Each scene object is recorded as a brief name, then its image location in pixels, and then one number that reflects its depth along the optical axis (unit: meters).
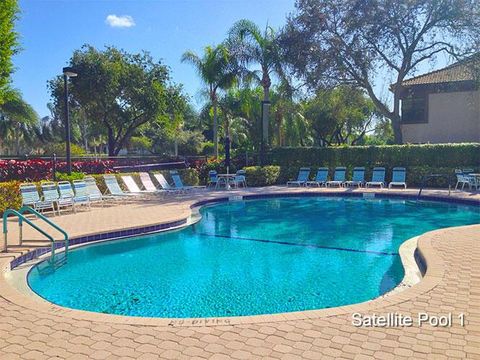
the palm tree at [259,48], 22.23
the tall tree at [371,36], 20.41
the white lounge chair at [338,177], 18.31
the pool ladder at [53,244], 6.94
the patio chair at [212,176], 19.69
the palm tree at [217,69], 22.72
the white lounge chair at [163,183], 16.55
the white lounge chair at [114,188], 14.04
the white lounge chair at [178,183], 16.89
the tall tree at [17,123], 28.74
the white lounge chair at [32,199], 11.23
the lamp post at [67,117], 12.92
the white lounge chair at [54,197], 11.63
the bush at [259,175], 19.88
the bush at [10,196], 11.16
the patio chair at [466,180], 16.00
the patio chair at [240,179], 19.38
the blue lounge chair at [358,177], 18.17
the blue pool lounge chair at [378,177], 18.00
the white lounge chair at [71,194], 12.13
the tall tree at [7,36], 15.12
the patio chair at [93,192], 12.96
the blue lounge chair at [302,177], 19.36
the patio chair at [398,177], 17.72
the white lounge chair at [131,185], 15.14
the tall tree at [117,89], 24.03
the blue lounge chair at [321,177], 18.86
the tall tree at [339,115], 24.52
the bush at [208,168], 20.73
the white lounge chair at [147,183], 15.90
